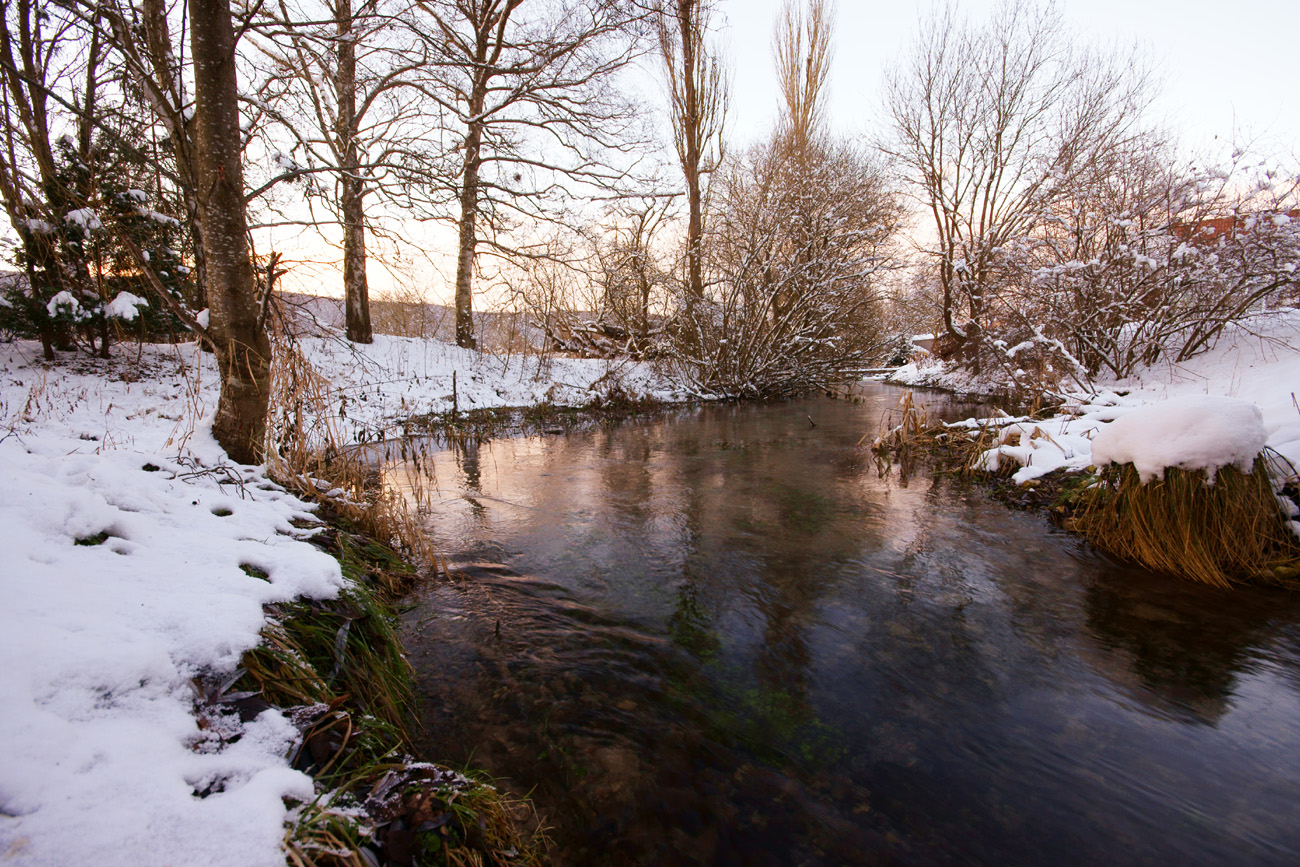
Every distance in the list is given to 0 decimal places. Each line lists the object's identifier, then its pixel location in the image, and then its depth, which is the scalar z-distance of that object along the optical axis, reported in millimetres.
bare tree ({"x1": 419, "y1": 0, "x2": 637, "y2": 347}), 11609
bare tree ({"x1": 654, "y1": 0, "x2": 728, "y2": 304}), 15398
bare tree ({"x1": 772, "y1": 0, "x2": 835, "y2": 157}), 19391
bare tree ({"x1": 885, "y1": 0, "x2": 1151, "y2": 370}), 12711
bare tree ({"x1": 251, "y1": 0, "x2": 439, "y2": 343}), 4500
